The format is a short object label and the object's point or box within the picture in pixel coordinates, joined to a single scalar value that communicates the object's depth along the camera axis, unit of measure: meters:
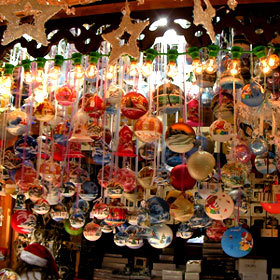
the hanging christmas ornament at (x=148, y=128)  2.19
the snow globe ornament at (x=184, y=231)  2.52
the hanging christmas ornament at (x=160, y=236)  2.41
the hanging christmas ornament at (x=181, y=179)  2.39
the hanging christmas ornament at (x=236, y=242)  2.27
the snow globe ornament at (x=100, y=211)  2.46
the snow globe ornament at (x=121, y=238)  2.56
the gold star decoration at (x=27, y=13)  1.87
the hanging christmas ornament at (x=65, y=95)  2.52
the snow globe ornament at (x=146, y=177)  2.57
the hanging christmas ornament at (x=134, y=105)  2.20
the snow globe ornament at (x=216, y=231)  2.51
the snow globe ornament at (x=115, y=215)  2.45
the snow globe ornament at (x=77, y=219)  2.64
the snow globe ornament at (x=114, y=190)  2.38
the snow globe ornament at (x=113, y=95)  2.52
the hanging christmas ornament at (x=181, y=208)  2.33
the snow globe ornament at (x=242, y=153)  2.64
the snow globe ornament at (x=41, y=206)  2.55
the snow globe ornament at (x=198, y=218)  2.44
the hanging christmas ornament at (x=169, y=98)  2.20
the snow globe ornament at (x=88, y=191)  2.75
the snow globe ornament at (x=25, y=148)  2.68
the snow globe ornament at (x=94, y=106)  2.38
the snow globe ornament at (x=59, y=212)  2.66
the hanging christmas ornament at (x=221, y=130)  2.28
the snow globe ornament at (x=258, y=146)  2.41
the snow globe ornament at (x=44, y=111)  2.42
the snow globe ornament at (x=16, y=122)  2.64
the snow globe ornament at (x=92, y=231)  2.60
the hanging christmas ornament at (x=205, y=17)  1.75
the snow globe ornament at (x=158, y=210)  2.35
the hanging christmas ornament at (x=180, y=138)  2.10
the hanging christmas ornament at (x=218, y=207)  2.25
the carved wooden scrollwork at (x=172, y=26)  2.04
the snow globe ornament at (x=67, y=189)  2.71
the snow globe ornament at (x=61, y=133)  2.81
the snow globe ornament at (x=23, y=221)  2.65
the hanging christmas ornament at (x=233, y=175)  2.27
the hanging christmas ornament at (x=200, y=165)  2.18
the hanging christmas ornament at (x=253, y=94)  2.10
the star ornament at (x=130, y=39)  1.94
